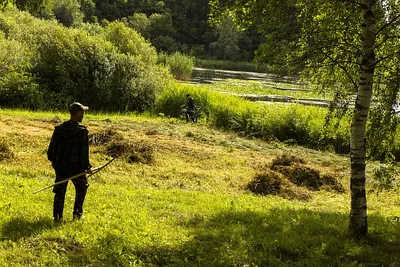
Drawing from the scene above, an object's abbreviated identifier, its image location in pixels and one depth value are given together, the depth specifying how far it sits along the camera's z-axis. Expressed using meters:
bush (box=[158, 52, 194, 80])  50.41
